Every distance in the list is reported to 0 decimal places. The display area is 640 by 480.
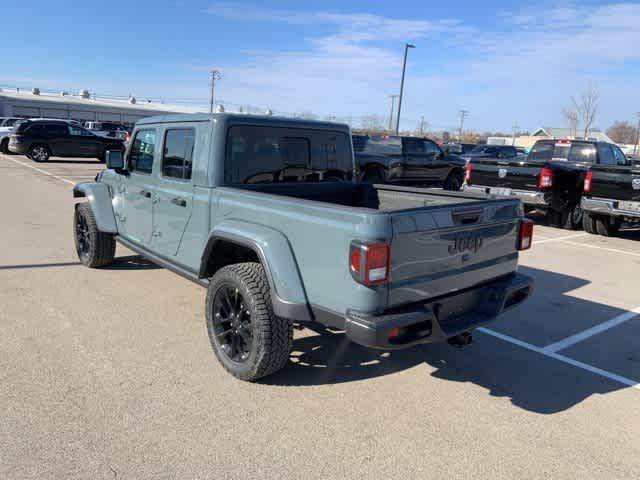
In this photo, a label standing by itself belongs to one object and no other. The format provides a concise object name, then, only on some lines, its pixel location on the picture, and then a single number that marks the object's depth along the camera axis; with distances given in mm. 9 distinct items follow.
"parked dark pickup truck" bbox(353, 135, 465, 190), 15086
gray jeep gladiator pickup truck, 3053
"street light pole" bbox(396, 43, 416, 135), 31520
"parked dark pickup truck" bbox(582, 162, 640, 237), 9391
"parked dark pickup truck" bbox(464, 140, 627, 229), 10445
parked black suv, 21938
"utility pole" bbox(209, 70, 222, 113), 62478
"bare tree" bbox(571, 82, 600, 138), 48500
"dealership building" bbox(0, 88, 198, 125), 59050
